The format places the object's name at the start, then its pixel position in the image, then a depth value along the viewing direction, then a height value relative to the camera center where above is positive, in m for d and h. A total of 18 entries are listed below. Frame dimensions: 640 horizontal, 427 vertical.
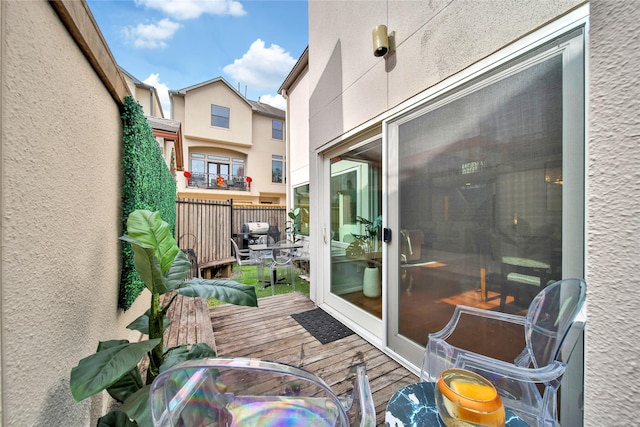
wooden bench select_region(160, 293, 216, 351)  2.34 -1.37
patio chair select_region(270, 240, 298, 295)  4.55 -1.05
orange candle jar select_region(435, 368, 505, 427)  0.71 -0.64
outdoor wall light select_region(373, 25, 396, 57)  2.32 +1.77
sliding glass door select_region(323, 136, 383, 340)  2.73 -0.32
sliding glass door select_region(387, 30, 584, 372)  1.36 +0.09
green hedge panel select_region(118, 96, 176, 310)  1.75 +0.31
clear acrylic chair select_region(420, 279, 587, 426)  1.07 -0.76
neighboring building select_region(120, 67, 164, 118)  9.09 +4.84
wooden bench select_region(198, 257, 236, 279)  5.59 -1.53
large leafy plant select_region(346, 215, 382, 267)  2.75 -0.39
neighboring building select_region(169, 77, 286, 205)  11.48 +3.62
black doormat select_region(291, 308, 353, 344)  2.73 -1.52
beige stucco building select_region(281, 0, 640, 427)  0.60 +0.29
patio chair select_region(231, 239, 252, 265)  5.00 -1.13
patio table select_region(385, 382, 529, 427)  0.89 -0.84
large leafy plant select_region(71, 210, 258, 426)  0.84 -0.56
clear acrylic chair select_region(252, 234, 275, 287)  4.77 -1.05
